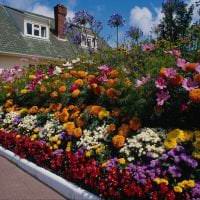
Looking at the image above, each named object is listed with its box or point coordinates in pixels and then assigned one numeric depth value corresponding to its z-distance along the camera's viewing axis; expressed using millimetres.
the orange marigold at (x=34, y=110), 5019
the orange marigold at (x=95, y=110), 3789
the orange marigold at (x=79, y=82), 4470
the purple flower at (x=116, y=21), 7513
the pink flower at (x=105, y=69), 4176
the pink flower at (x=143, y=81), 3317
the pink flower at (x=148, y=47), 4422
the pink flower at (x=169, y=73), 2962
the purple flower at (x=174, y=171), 2604
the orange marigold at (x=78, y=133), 3686
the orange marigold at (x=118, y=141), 3139
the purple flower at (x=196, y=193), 2416
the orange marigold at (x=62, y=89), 4577
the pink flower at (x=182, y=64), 3021
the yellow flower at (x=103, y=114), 3706
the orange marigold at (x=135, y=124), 3260
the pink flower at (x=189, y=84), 2864
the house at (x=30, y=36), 14534
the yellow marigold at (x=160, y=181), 2549
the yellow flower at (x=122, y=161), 2935
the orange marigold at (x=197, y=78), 2863
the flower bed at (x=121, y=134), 2659
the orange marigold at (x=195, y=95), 2757
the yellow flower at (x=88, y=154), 3295
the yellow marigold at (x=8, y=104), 5954
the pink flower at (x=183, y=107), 2894
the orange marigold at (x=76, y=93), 4318
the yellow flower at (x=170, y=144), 2782
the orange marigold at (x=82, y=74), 4689
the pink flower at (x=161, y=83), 2974
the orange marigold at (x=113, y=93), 3715
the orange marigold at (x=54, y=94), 4687
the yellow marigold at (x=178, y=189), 2468
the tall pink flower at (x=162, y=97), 2966
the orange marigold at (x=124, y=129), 3272
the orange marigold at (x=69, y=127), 3767
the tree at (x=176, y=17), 8905
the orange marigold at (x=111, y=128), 3425
